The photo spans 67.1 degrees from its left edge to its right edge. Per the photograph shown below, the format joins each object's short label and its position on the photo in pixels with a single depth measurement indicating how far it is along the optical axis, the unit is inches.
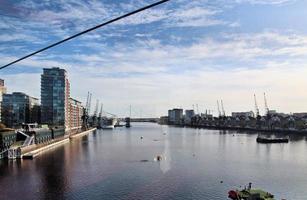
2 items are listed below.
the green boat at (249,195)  1363.5
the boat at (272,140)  4271.5
